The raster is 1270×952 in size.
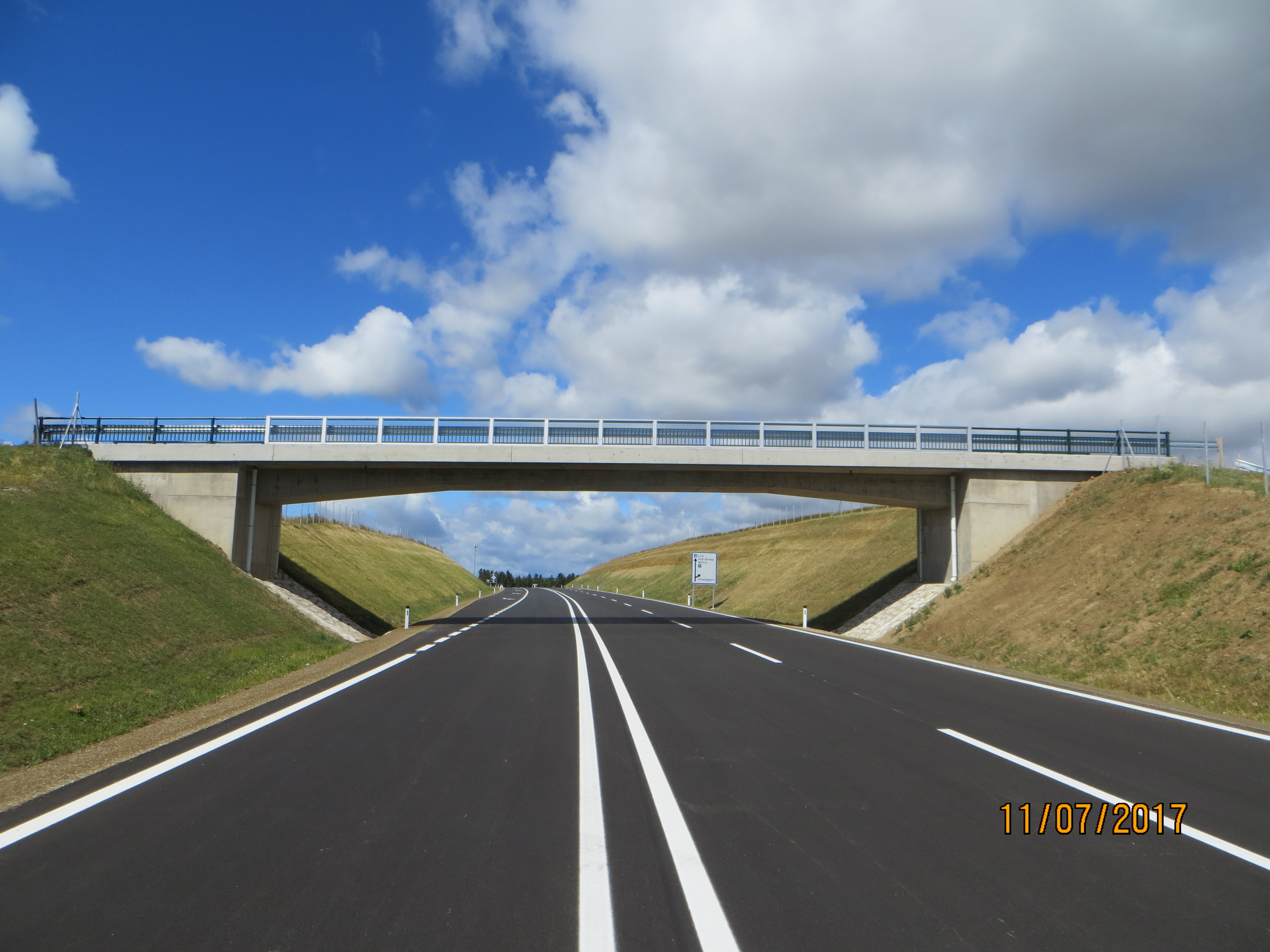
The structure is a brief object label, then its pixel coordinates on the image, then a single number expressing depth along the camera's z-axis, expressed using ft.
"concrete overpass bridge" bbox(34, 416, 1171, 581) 80.07
